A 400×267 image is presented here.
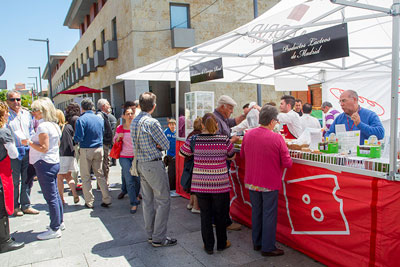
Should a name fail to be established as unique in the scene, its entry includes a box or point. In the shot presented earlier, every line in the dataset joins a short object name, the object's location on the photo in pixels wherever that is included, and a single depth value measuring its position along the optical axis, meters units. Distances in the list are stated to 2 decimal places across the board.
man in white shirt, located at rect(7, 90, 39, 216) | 5.27
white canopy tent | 4.53
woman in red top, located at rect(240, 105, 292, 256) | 3.38
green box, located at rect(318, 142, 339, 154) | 3.48
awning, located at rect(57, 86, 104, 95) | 14.03
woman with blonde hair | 4.11
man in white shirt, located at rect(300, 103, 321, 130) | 5.83
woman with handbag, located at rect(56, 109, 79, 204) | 5.69
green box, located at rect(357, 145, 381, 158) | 3.09
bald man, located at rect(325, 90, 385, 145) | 4.08
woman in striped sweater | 3.61
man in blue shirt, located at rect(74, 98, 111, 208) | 5.38
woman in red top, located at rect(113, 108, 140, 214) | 5.47
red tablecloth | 2.73
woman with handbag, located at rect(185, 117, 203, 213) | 4.25
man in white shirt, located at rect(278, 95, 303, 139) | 5.50
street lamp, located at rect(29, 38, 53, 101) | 22.43
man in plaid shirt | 3.86
